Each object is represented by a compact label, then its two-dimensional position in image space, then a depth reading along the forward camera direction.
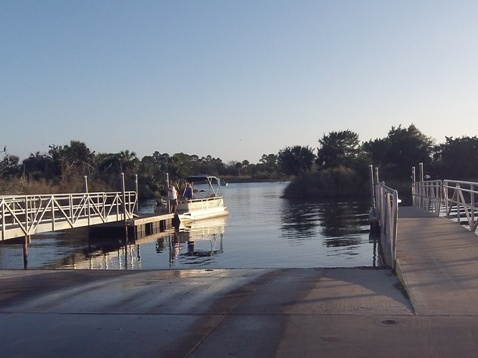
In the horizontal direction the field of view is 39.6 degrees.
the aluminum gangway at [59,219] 21.95
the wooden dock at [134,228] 30.72
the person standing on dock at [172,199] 37.78
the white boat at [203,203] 39.56
